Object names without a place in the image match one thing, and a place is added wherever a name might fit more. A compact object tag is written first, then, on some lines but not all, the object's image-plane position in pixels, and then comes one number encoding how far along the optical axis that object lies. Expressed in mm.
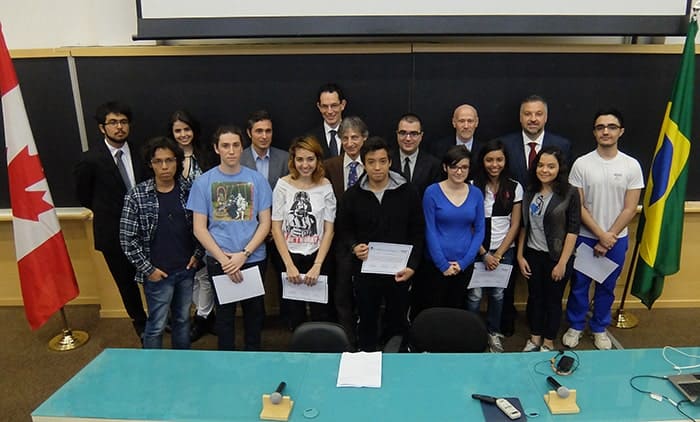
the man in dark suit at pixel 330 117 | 3291
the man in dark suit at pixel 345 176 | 2992
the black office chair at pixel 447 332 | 2404
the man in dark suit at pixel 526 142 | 3244
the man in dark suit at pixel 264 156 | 3232
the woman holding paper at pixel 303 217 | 2840
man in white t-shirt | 3092
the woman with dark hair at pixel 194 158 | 3205
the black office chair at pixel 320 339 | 2270
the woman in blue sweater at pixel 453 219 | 2840
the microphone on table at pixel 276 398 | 1771
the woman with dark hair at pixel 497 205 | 2984
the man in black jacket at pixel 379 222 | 2734
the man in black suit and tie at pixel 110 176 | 3129
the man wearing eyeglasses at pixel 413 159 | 3062
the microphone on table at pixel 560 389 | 1782
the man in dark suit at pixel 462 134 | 3186
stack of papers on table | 1937
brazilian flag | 3211
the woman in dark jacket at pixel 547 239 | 2895
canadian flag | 3135
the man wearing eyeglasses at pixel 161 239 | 2656
